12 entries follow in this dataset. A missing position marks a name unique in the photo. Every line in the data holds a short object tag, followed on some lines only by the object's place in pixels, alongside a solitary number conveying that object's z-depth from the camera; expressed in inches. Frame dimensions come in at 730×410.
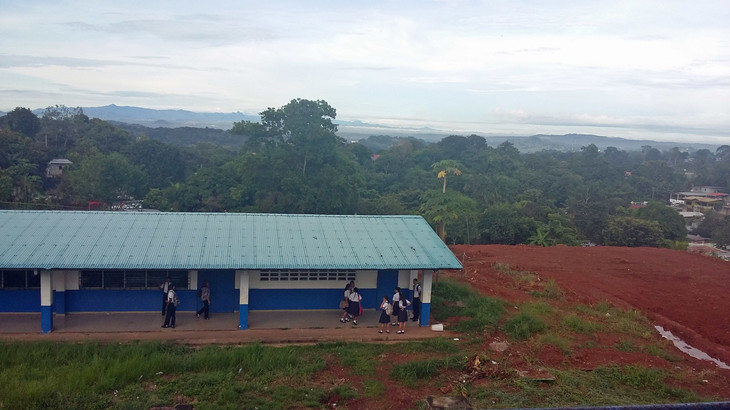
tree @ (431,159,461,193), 1031.0
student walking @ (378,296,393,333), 496.4
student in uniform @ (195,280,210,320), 499.8
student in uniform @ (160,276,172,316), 487.5
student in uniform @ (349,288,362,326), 512.4
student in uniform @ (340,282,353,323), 515.8
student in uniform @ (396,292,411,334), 500.1
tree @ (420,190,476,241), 901.2
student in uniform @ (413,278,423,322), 530.3
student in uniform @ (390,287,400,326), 499.2
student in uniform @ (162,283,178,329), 477.4
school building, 467.8
